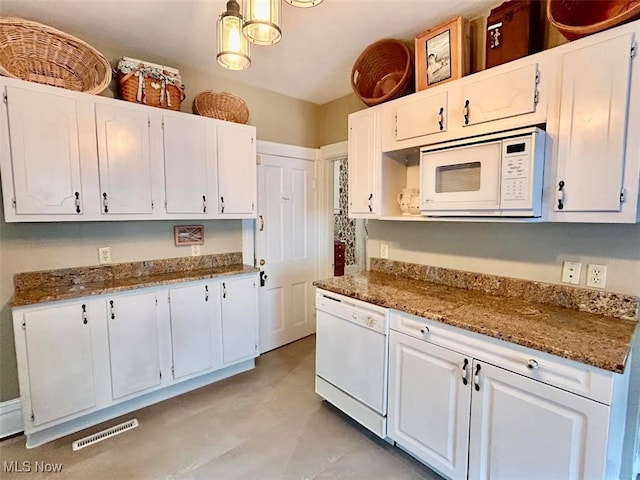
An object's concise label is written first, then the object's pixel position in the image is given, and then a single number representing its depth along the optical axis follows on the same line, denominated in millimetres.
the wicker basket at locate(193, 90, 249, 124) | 2678
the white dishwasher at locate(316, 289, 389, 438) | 1971
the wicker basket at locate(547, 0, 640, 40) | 1470
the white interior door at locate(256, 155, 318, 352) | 3295
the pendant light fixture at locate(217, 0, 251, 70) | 1581
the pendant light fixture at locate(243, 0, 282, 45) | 1346
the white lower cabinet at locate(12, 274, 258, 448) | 1967
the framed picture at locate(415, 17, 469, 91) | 1936
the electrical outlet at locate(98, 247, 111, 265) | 2436
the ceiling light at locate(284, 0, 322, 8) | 1360
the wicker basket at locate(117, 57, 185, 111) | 2297
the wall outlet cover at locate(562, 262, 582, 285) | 1743
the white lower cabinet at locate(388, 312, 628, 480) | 1234
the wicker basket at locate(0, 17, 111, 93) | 1866
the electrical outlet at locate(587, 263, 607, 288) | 1660
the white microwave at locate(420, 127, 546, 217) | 1568
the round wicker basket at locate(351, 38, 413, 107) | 2248
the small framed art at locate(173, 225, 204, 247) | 2791
